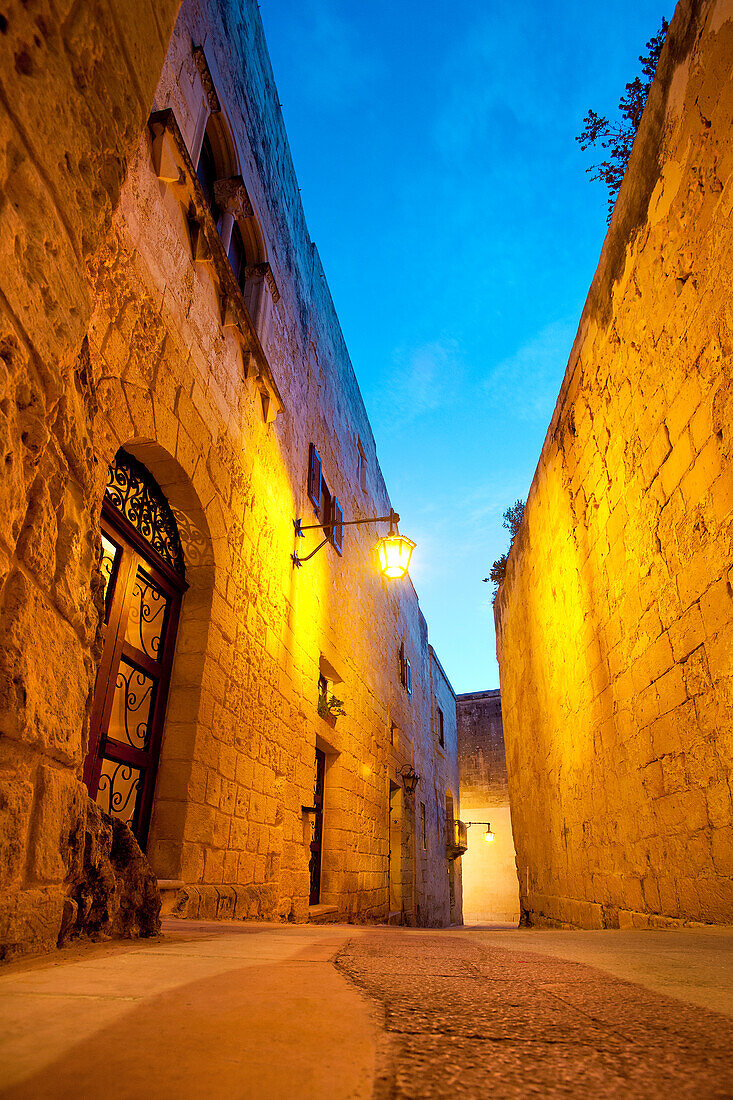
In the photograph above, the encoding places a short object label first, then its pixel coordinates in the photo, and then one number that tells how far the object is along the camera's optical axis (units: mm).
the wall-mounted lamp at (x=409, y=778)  10731
